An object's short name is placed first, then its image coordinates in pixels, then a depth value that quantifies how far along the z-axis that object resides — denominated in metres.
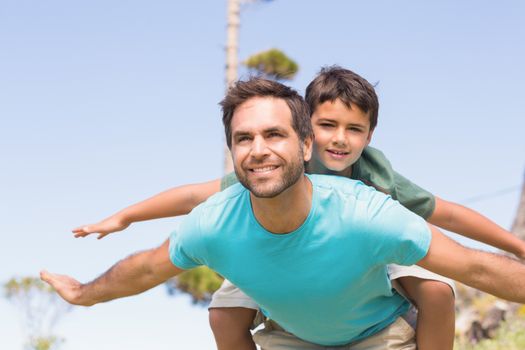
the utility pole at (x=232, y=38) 13.93
